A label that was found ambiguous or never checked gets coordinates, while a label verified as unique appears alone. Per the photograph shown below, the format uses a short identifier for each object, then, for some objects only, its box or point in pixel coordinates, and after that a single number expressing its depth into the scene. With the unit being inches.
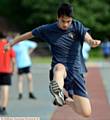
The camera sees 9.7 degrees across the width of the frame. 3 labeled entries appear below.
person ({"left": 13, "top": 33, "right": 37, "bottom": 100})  684.7
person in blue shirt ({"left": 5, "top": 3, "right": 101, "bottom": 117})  387.9
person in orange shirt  552.7
